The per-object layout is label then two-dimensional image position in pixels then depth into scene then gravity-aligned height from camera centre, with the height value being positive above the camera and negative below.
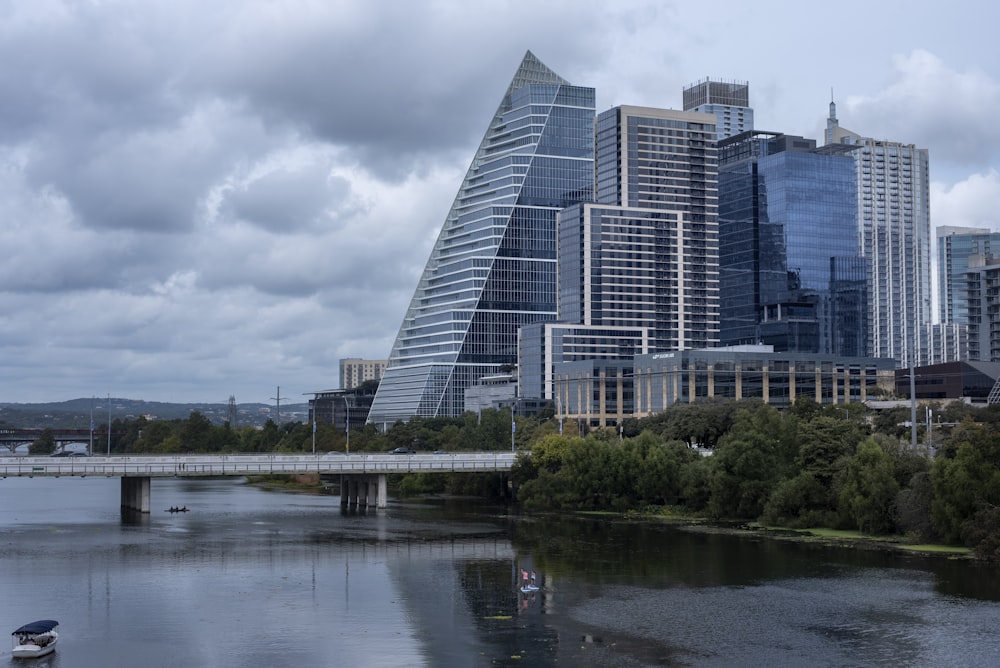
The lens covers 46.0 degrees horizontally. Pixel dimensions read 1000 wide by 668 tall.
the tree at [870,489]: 117.19 -5.48
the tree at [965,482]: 104.38 -4.28
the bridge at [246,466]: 153.12 -4.14
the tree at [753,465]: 136.12 -3.52
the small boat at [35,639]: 67.20 -11.80
